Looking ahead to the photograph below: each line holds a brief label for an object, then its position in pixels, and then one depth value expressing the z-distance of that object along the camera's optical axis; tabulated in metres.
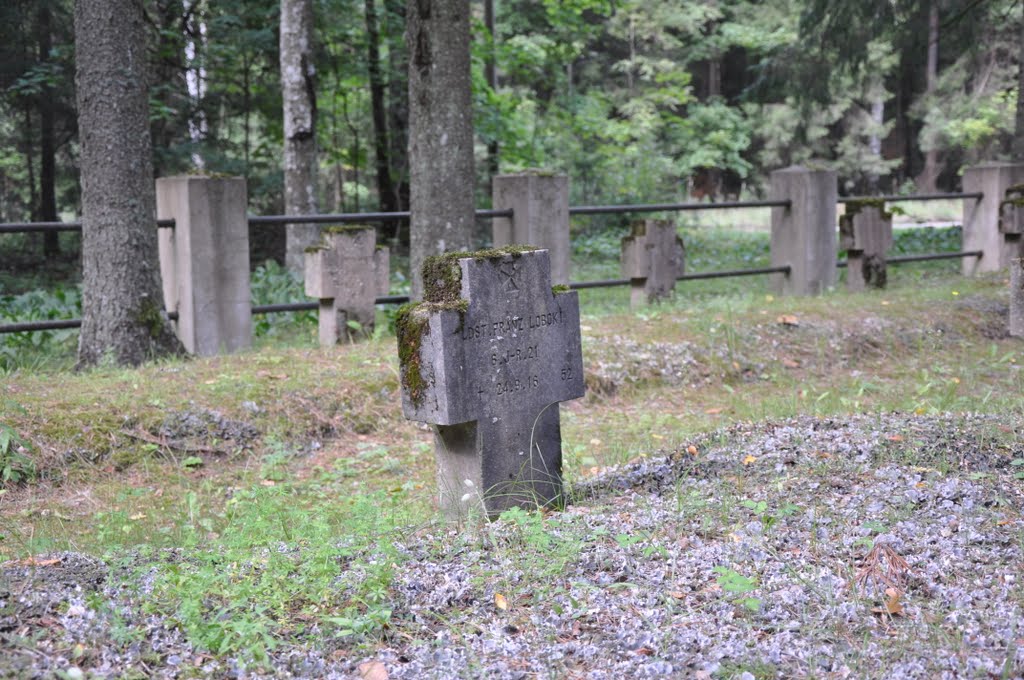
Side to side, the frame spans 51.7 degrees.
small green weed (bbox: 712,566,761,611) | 3.43
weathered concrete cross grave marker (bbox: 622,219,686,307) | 10.92
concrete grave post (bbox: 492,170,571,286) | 10.30
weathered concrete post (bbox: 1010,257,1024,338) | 7.08
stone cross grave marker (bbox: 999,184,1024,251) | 12.64
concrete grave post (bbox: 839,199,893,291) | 12.31
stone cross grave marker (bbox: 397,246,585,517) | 4.72
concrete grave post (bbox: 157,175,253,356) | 8.72
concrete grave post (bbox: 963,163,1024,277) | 13.81
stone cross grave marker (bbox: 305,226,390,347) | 8.83
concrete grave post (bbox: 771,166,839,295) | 12.30
